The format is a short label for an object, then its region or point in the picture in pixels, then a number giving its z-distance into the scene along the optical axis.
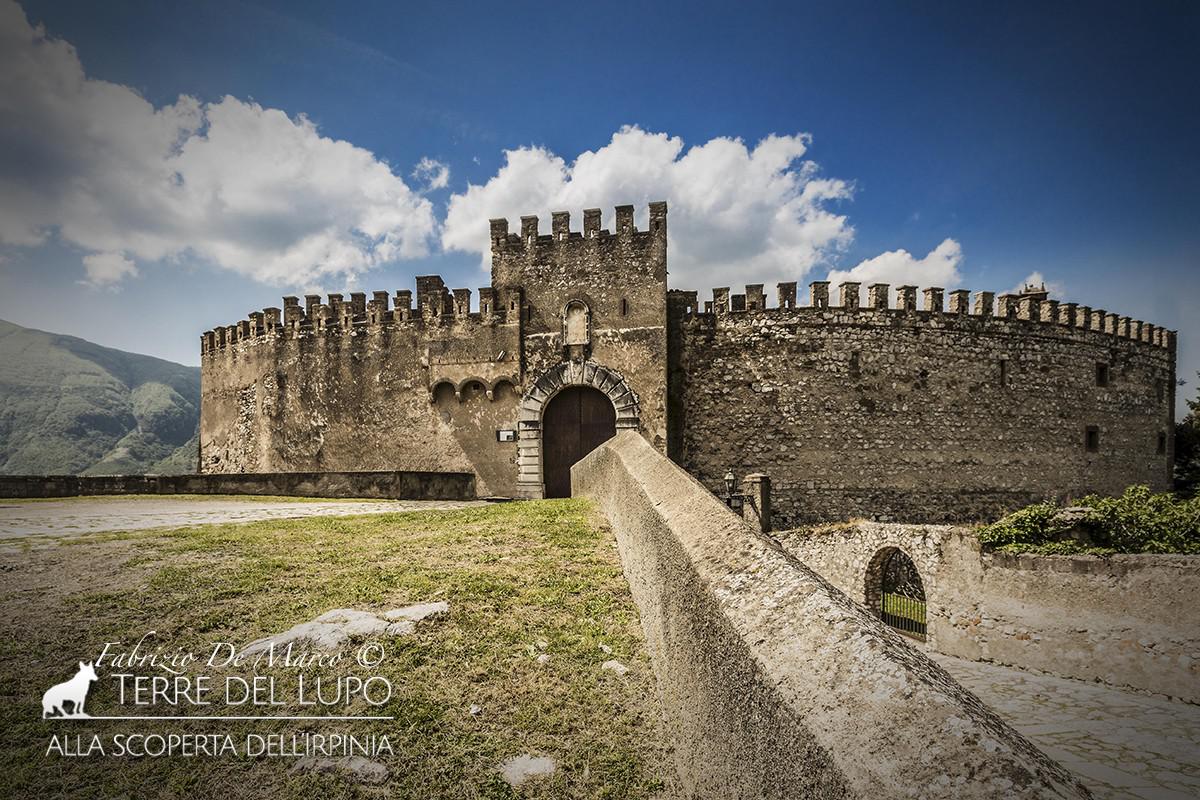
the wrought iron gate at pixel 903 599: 13.64
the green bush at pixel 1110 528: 9.48
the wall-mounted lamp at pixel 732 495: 15.07
